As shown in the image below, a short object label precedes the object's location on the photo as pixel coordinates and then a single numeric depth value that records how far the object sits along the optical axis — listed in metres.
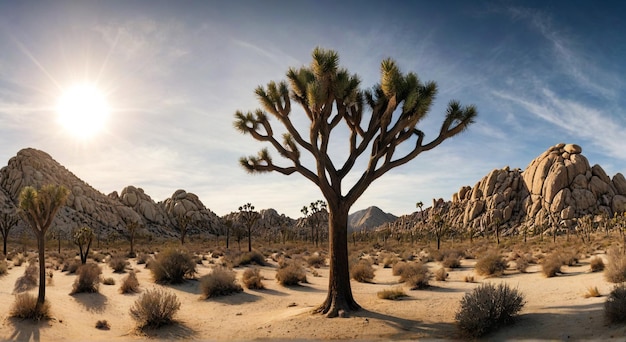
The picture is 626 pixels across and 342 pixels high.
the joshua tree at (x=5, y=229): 38.23
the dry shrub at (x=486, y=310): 8.30
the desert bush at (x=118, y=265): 21.73
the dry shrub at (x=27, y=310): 10.31
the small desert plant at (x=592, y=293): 10.77
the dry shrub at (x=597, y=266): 15.88
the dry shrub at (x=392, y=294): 13.25
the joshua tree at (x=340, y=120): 10.68
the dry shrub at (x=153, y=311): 10.47
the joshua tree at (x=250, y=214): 44.69
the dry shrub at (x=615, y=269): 12.13
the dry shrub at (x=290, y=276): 17.77
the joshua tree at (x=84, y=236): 26.83
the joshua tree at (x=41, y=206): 11.68
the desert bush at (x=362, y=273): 18.74
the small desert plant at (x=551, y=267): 16.06
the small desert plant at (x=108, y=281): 17.33
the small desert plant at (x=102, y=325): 11.03
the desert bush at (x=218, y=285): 15.03
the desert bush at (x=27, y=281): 15.19
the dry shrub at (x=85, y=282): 14.91
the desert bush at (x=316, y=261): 25.39
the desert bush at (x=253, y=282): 16.62
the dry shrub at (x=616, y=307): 7.43
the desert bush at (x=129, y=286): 15.77
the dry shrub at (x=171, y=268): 17.56
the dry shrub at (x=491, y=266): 18.00
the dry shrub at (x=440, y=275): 17.48
